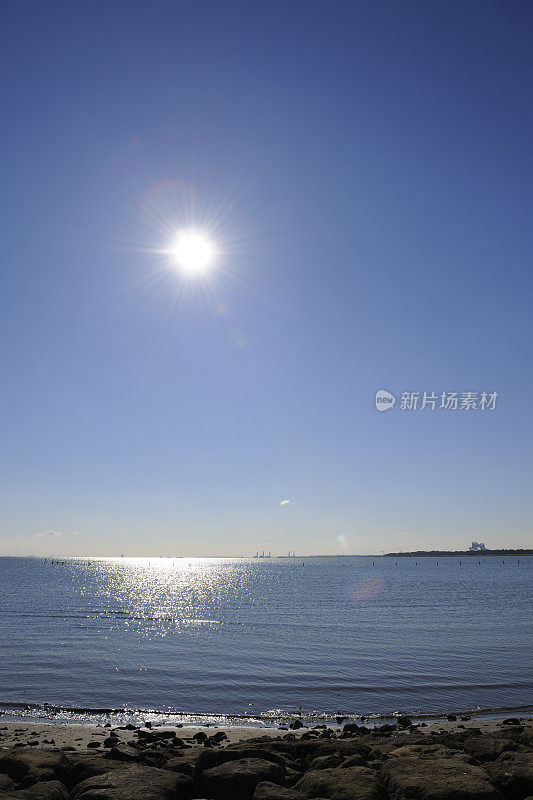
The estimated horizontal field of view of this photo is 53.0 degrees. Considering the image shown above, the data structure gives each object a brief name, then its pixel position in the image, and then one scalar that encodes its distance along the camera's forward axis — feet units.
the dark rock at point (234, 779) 39.32
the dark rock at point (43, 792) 37.34
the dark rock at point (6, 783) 39.69
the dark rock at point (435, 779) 34.53
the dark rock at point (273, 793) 36.86
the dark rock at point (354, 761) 45.34
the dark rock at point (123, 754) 49.37
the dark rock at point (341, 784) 37.47
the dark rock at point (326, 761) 46.11
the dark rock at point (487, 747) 48.40
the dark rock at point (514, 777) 37.35
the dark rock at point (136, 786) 36.01
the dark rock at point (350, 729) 68.24
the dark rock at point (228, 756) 43.00
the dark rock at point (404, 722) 71.63
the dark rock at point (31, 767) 42.88
